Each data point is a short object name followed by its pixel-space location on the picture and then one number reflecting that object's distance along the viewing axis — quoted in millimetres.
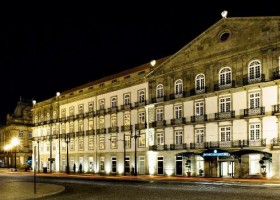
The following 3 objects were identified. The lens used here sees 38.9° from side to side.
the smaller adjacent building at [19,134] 103125
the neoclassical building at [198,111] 41688
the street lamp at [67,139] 66312
